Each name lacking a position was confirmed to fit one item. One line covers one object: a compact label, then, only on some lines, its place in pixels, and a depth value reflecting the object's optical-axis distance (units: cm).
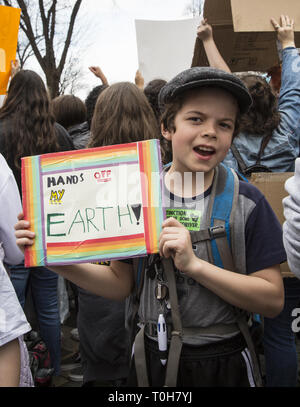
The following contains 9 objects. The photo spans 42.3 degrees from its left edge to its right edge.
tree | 955
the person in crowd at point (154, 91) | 291
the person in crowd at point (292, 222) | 95
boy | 118
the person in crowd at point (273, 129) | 209
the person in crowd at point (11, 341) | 122
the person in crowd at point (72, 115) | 363
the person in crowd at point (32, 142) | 252
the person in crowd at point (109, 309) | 201
